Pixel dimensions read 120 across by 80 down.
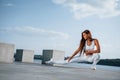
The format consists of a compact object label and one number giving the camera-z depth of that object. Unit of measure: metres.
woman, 6.44
